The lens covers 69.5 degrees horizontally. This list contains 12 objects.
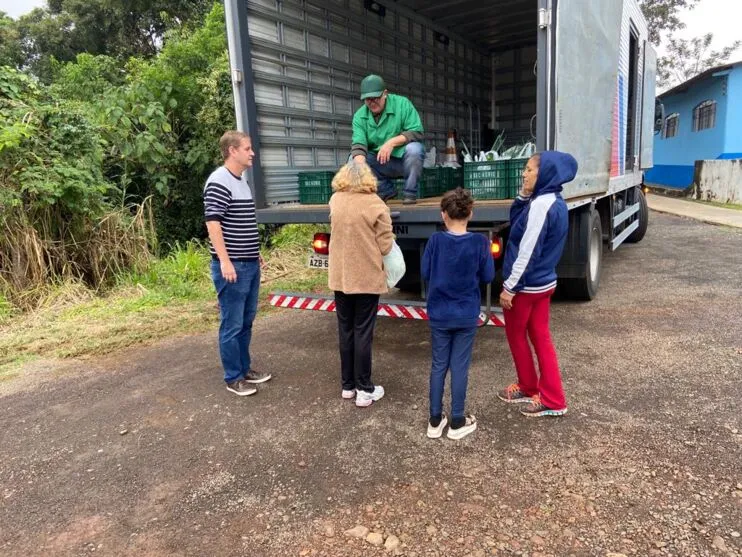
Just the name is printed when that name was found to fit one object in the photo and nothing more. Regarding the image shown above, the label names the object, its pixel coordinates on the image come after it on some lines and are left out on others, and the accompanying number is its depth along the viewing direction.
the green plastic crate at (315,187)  4.77
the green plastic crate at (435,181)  4.64
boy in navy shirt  2.89
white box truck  3.90
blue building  19.03
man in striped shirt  3.39
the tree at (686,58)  34.91
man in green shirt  4.30
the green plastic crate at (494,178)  3.98
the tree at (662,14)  26.70
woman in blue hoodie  2.95
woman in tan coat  3.24
